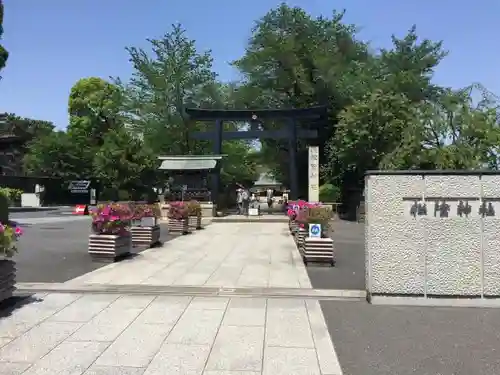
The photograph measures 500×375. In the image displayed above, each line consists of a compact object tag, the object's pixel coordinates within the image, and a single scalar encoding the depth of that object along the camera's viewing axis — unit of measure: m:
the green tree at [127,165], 33.97
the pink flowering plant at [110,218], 10.12
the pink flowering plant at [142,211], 12.87
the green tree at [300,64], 33.97
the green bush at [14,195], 34.03
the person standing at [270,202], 41.41
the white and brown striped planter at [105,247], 10.02
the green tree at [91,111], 50.00
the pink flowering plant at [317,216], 10.75
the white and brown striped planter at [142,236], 12.84
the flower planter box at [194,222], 19.11
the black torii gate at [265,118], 30.64
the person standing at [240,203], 30.55
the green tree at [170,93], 36.88
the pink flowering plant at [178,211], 17.14
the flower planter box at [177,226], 17.16
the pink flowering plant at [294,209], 14.21
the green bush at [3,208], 19.69
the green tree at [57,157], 43.66
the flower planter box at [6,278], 6.01
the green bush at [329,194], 28.95
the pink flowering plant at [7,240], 5.96
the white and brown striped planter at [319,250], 9.95
